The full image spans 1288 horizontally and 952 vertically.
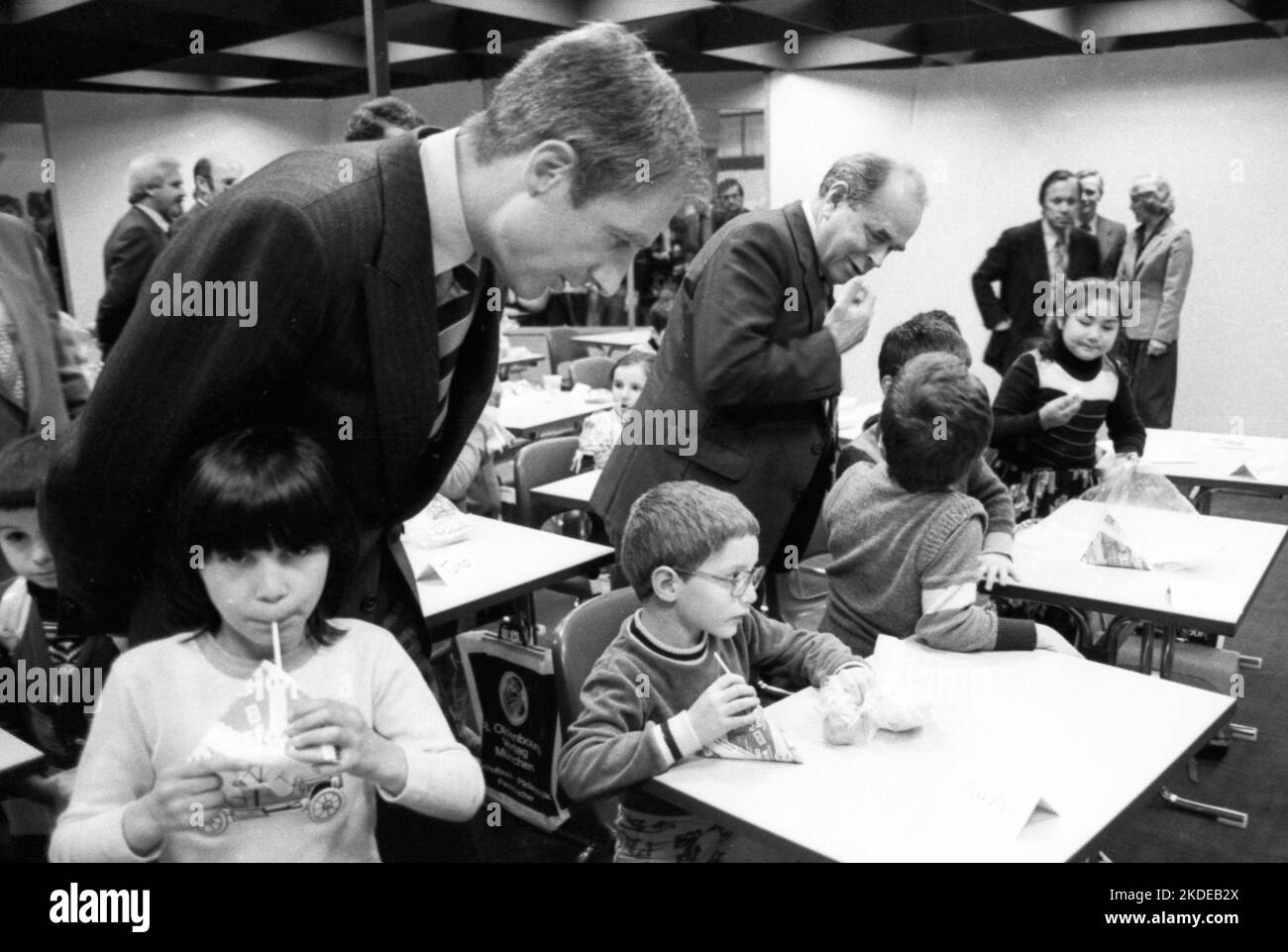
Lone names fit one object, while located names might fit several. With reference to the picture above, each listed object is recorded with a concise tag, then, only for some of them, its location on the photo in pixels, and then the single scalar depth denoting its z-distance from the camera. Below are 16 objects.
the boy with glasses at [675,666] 1.30
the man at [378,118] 1.84
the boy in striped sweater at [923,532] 1.76
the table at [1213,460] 3.05
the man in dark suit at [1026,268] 4.50
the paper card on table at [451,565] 2.12
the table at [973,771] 1.18
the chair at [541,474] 3.08
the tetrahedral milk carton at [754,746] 1.34
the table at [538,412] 4.03
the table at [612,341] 6.28
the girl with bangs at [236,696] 0.72
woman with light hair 4.86
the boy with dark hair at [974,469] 2.24
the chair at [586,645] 1.57
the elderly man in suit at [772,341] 1.88
